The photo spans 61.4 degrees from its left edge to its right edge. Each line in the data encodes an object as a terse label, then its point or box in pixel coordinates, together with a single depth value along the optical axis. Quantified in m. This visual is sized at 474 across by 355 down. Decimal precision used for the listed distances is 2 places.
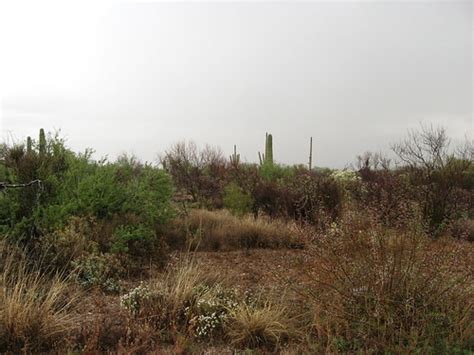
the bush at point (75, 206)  6.03
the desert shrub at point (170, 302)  3.87
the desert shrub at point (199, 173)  14.24
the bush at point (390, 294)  3.40
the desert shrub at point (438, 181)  8.86
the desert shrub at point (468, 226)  7.35
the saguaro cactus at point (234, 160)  16.61
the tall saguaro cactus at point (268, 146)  23.35
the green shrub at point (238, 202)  10.10
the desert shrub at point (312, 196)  9.28
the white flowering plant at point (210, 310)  3.74
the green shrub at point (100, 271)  5.10
